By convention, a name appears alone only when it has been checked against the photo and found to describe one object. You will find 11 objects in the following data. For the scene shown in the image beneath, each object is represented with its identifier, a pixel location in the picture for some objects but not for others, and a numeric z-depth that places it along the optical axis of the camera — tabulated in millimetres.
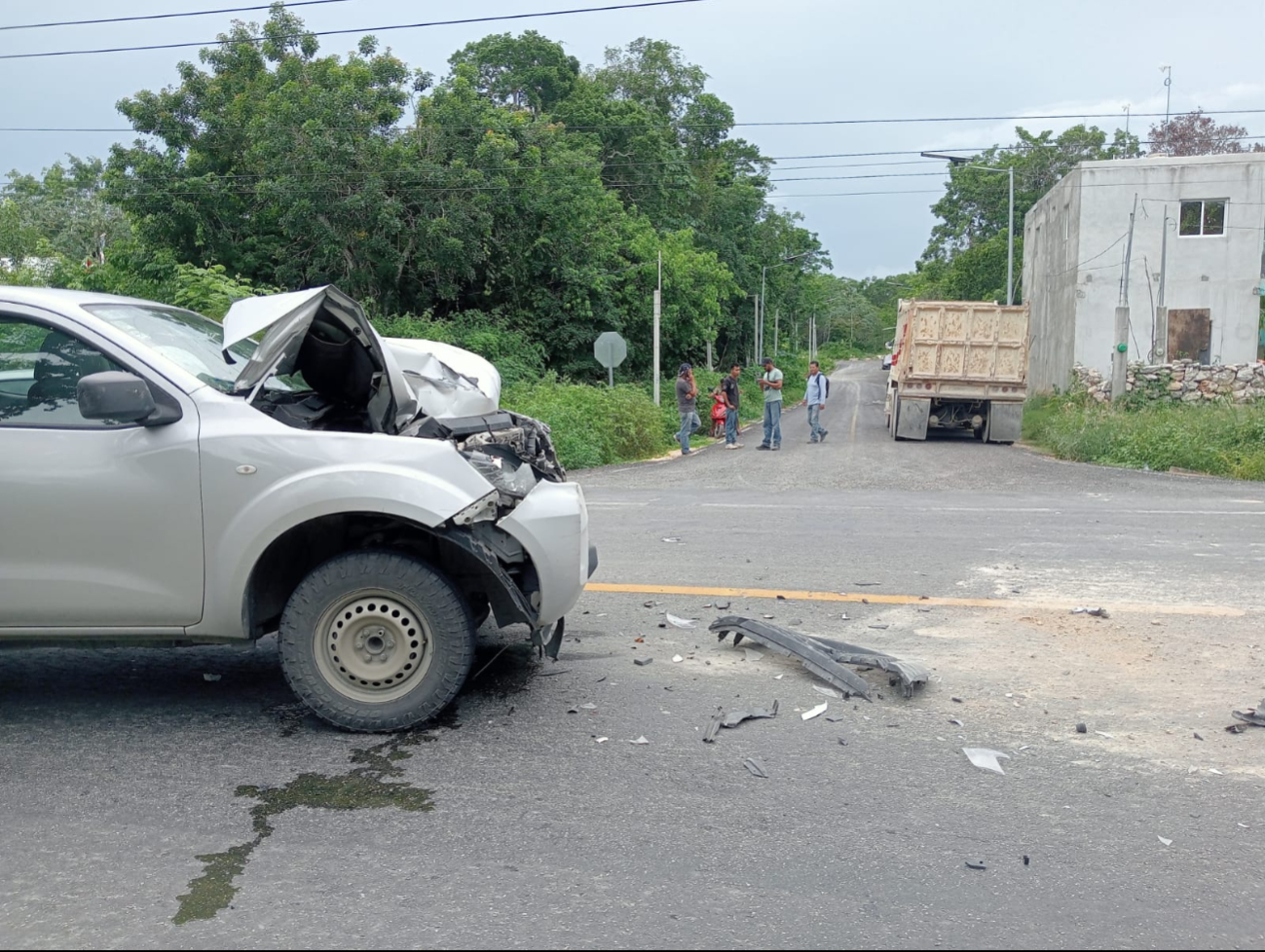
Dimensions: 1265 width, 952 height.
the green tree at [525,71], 44406
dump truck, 23953
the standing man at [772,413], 22297
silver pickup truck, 4484
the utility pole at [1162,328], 31250
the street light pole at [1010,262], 34806
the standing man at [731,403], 23766
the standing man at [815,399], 24703
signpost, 25047
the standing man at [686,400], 22203
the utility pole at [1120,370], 24911
